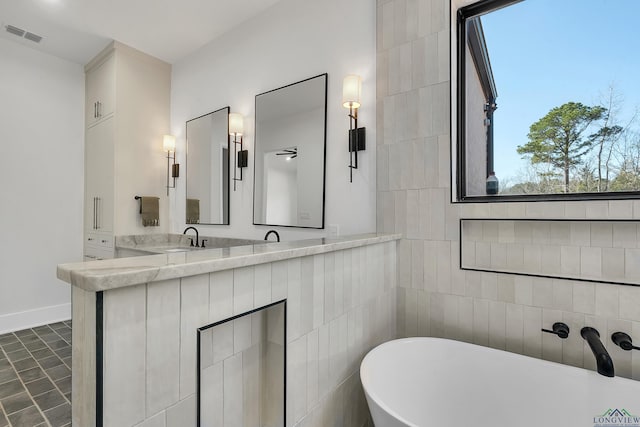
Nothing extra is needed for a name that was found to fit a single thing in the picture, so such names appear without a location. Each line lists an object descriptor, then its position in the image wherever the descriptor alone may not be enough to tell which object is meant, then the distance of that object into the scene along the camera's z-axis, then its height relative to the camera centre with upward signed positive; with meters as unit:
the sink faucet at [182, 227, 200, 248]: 3.17 -0.25
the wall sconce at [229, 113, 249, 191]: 2.82 +0.80
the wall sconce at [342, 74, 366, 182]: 1.99 +0.71
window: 1.43 +0.63
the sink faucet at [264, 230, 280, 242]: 2.38 -0.18
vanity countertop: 0.61 -0.14
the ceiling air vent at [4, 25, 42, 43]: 2.91 +1.84
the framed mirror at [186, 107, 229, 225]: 3.00 +0.47
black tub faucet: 1.17 -0.58
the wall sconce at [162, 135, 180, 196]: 3.52 +0.73
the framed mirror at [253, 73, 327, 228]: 2.28 +0.48
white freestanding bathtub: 1.17 -0.80
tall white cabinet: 3.21 +0.82
